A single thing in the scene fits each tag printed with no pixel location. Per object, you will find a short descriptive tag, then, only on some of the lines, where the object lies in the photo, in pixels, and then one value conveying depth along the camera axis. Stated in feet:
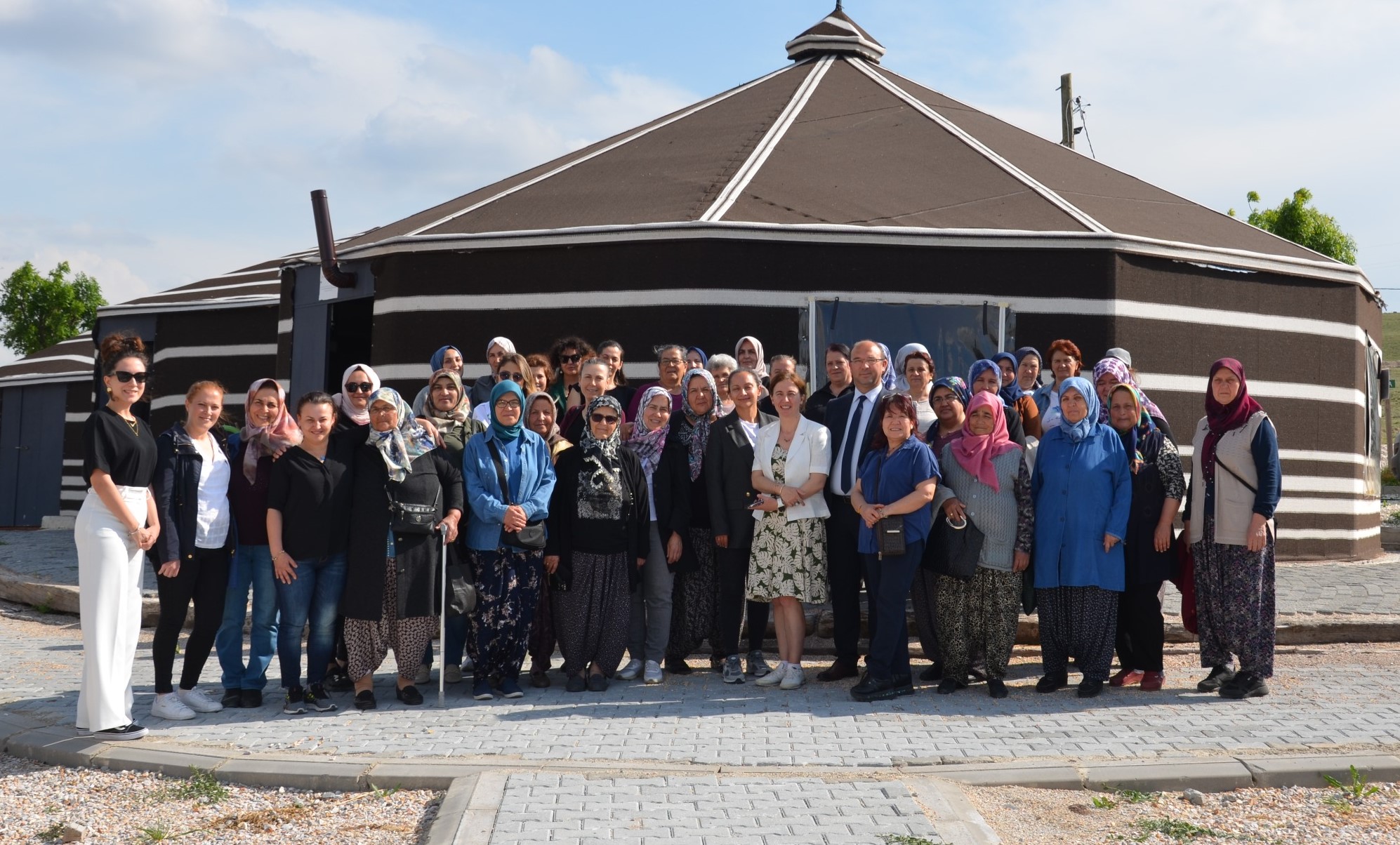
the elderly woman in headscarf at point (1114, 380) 22.65
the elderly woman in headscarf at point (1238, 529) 20.85
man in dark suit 22.25
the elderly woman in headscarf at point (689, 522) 22.57
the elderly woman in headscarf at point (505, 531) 20.97
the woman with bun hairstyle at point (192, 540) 19.22
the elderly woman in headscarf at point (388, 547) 20.16
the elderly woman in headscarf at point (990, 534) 21.27
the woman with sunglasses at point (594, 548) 21.76
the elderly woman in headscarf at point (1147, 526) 21.59
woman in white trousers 18.17
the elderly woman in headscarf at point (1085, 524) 21.08
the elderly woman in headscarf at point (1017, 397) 24.27
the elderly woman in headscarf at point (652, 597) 22.68
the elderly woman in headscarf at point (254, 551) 20.21
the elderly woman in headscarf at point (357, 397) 20.66
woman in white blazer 21.66
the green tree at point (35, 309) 93.86
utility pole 76.38
